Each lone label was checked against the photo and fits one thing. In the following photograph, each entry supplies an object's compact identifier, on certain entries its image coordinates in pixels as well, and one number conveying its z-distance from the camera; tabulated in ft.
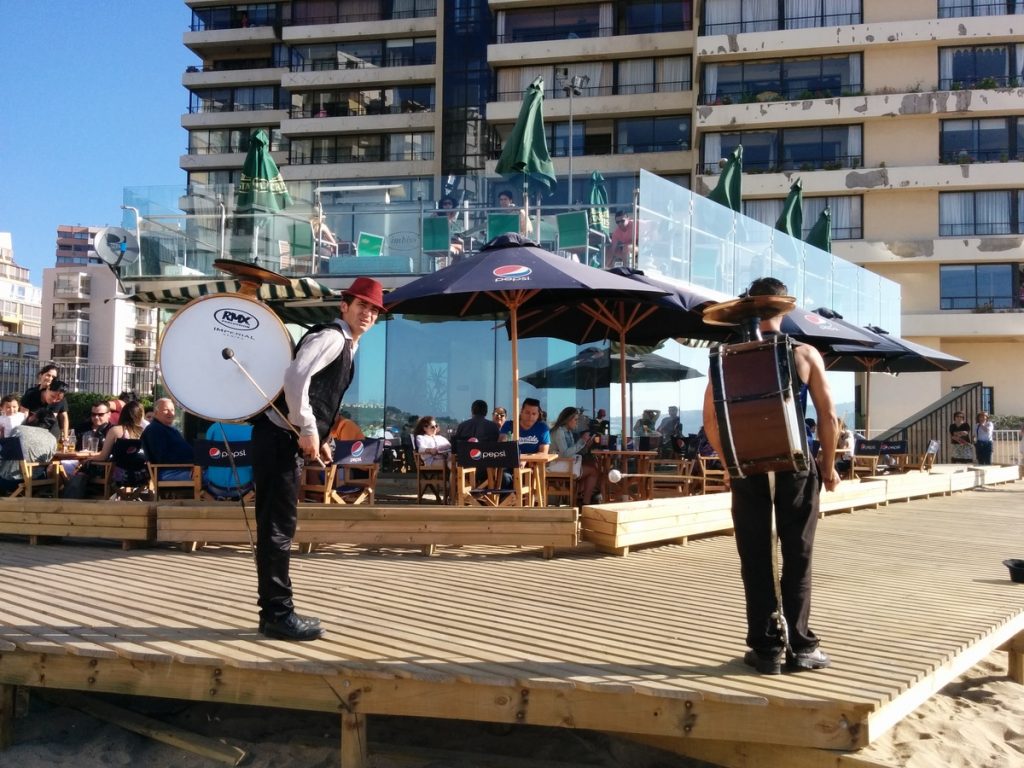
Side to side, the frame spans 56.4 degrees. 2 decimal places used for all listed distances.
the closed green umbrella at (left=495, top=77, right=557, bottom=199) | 51.75
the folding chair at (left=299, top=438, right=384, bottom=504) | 26.91
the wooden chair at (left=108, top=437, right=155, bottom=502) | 28.22
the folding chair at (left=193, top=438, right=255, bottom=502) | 24.31
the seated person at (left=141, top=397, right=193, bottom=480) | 26.60
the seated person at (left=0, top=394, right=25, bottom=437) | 35.63
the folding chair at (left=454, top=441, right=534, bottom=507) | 25.11
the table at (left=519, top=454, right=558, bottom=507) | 27.55
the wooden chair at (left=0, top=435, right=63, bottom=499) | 26.89
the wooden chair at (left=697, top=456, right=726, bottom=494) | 32.91
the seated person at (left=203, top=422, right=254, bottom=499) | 25.09
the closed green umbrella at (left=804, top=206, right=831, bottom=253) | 83.33
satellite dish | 50.96
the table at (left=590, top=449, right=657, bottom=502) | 33.50
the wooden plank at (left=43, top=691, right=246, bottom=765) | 15.10
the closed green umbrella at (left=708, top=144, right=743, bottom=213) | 71.41
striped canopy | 34.96
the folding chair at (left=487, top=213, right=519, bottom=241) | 47.78
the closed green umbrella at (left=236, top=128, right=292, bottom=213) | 50.60
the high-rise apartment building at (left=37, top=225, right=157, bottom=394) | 301.43
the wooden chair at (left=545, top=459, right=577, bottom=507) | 30.19
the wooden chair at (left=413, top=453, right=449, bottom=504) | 31.96
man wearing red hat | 14.60
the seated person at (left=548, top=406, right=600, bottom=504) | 33.19
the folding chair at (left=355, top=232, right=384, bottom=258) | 50.62
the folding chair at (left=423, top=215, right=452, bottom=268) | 49.19
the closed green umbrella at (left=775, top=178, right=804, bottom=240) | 79.15
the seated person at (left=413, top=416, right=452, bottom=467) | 32.53
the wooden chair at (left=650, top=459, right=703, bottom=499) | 32.68
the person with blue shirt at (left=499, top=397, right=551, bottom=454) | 29.78
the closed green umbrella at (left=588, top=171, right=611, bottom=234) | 47.39
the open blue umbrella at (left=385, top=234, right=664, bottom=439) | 26.32
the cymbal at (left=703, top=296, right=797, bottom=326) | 13.57
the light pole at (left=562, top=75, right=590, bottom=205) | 118.11
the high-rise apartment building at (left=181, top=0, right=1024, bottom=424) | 120.06
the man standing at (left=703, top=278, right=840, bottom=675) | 13.15
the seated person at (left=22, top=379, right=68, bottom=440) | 34.88
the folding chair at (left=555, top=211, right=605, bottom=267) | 47.19
